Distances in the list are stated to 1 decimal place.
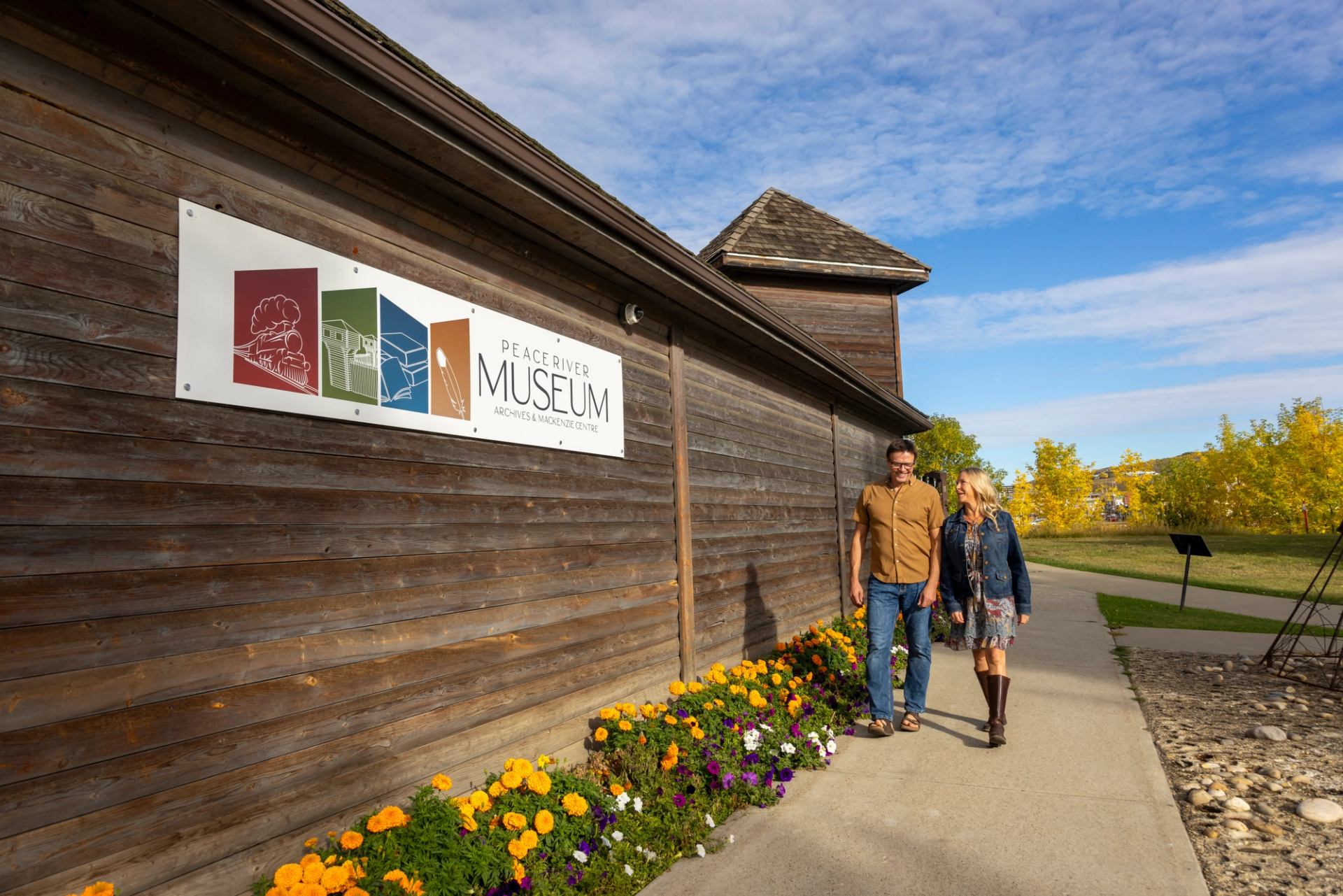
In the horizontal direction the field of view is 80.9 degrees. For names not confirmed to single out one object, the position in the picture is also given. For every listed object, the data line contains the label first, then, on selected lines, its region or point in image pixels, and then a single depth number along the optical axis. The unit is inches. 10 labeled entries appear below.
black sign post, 500.4
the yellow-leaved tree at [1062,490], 1827.0
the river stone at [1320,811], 154.9
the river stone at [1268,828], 148.9
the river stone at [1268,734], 210.5
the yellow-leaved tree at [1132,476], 1806.1
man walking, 215.9
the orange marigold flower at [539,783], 132.7
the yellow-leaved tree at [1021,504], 1840.6
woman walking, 205.3
